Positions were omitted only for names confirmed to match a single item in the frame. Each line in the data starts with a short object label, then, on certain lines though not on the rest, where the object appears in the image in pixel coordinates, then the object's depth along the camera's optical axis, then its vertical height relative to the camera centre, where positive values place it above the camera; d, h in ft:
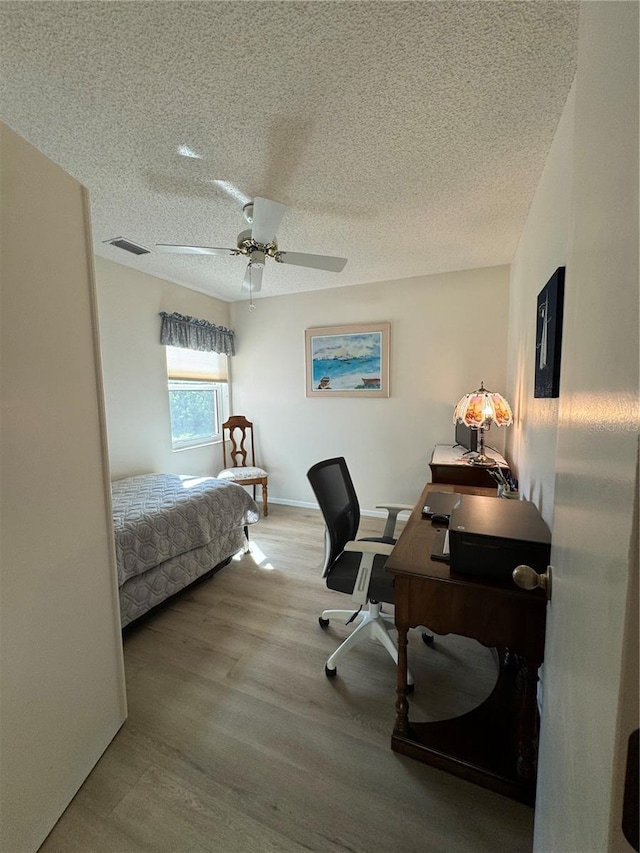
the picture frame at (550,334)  4.17 +0.77
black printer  3.65 -1.62
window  12.35 +0.08
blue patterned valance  11.38 +2.26
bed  6.45 -2.90
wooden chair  12.60 -2.46
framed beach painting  12.07 +1.27
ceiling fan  6.16 +2.90
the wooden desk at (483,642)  3.69 -2.81
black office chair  5.18 -2.79
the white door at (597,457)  1.22 -0.29
